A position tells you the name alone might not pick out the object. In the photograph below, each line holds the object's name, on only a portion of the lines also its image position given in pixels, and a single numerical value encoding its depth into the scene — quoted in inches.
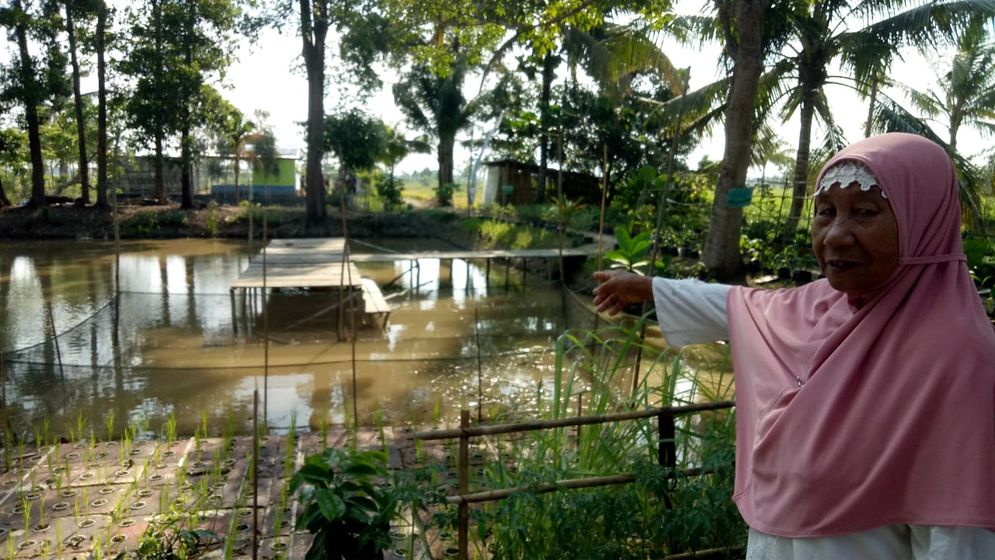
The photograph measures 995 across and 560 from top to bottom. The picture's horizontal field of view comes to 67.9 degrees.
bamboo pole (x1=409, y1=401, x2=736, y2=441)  83.0
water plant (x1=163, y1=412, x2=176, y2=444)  181.3
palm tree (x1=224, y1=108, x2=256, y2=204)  875.4
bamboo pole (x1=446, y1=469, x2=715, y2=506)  83.2
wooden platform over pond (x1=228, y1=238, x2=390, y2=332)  362.3
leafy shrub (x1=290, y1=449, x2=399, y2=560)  77.5
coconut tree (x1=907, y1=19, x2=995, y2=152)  687.7
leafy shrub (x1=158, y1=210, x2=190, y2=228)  839.1
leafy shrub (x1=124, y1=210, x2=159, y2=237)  827.4
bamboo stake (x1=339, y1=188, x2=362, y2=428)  189.9
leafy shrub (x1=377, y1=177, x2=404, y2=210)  977.5
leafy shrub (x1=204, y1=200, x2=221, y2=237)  836.0
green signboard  304.2
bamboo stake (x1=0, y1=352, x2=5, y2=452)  169.6
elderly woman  45.1
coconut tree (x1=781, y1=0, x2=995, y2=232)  370.3
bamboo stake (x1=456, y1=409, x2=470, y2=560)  84.0
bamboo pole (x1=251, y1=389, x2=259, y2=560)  99.0
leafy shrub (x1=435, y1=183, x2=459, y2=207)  1018.8
